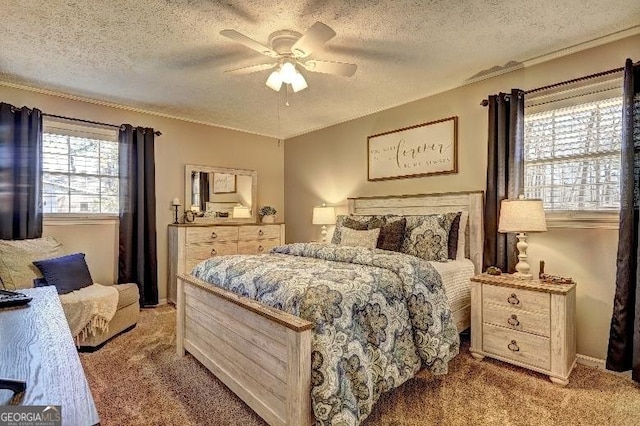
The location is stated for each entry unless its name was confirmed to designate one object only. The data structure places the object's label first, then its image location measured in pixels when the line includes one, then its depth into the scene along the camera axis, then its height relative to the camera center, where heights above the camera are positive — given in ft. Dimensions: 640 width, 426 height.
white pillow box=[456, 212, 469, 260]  10.46 -0.78
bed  5.45 -2.48
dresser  13.82 -1.36
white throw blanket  9.21 -2.71
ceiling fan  7.80 +3.48
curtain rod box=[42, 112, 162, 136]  12.00 +3.22
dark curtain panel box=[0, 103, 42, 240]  10.78 +1.14
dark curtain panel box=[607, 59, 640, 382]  7.66 -0.39
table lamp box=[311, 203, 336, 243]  14.79 -0.21
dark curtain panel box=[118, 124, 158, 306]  13.24 -0.15
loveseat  9.63 -1.91
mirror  15.46 +0.80
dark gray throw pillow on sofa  9.81 -1.82
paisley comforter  5.48 -1.88
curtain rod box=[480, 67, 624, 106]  8.33 +3.37
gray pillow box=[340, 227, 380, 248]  10.78 -0.84
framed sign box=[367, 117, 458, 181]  11.67 +2.21
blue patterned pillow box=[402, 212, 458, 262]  9.98 -0.73
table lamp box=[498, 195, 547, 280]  8.38 -0.19
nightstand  7.64 -2.60
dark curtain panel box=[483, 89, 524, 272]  9.57 +1.23
